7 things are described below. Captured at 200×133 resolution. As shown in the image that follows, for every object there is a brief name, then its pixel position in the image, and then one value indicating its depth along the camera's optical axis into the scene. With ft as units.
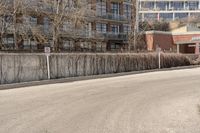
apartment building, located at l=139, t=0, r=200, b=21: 279.05
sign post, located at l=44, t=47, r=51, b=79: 65.10
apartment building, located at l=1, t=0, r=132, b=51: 101.13
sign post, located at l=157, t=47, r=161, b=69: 100.74
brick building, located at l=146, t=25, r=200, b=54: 166.48
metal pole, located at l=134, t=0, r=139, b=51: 149.64
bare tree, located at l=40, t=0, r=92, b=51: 96.75
